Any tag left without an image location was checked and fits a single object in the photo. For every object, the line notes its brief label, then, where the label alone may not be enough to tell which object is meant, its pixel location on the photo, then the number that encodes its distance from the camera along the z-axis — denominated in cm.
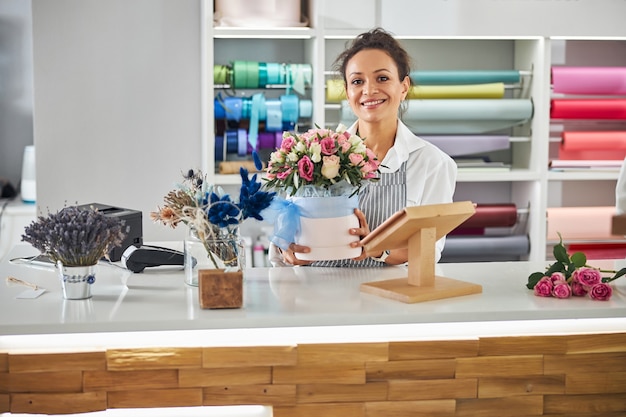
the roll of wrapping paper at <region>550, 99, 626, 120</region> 452
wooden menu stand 244
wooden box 229
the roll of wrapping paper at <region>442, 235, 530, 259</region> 450
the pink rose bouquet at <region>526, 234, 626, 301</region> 246
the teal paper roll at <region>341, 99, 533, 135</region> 437
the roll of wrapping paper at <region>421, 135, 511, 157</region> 449
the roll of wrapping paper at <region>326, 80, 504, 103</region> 443
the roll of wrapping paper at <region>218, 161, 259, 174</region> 426
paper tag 246
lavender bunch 234
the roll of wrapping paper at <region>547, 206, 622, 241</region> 455
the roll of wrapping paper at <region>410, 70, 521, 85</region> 446
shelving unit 422
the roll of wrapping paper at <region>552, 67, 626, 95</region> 451
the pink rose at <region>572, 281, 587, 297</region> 250
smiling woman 327
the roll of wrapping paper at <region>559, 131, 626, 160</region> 455
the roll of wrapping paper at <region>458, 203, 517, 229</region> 455
